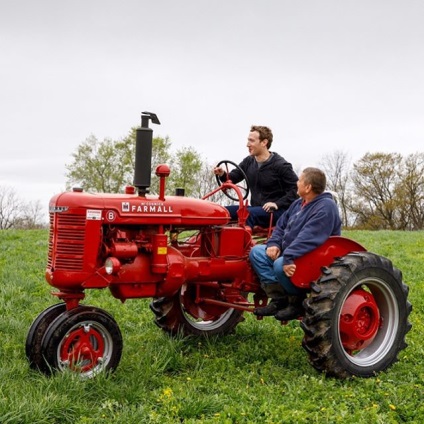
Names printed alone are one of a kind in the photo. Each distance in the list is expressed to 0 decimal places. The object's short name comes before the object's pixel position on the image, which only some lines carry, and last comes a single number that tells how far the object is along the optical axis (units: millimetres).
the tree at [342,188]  46906
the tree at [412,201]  45000
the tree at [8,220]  48531
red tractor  4766
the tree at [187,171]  31597
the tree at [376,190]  45656
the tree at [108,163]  35812
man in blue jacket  5277
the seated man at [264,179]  6492
